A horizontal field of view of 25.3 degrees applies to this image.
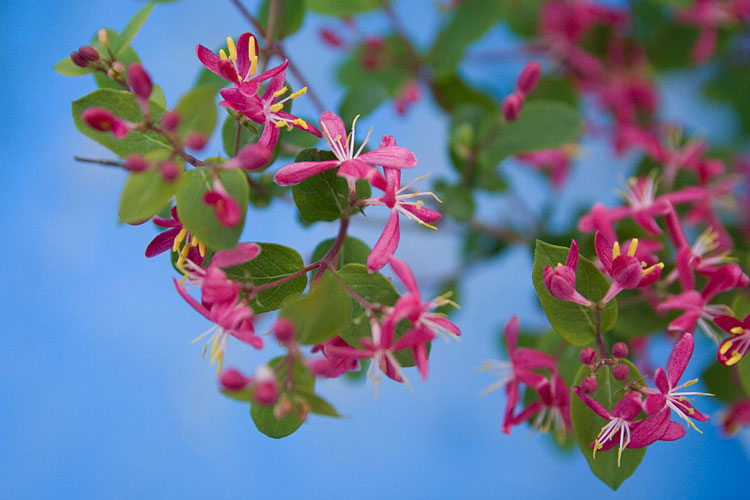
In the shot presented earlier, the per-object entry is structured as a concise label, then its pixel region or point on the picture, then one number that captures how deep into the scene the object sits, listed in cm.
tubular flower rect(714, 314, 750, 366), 30
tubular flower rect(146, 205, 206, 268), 30
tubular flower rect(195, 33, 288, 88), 29
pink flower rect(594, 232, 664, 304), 29
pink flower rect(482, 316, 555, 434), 32
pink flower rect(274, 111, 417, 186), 29
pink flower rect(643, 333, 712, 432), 30
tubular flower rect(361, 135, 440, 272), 30
